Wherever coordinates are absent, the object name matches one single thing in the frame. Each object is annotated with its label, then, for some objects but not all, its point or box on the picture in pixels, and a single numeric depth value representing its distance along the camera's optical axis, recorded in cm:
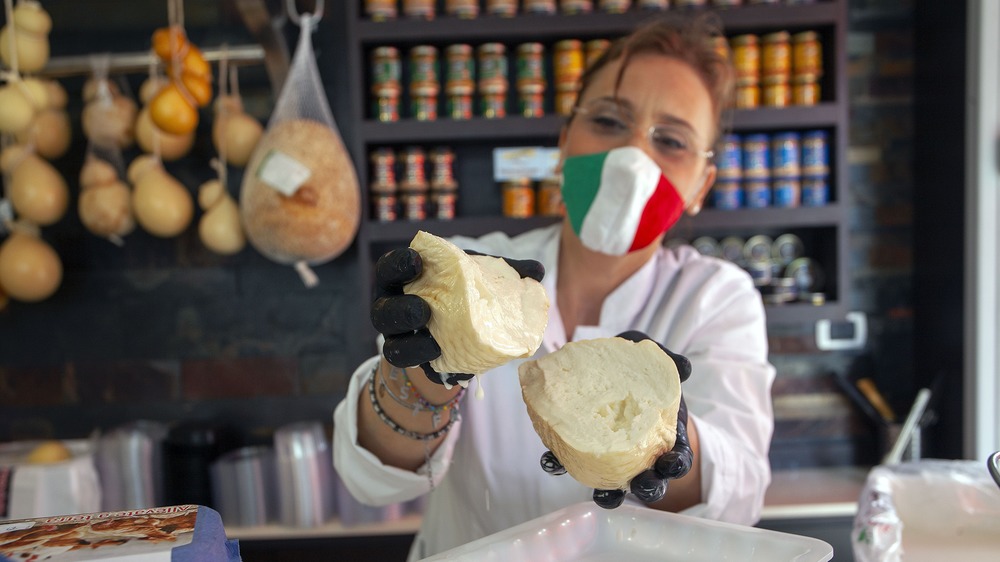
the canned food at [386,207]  210
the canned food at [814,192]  211
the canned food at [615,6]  205
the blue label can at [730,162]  209
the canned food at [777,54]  207
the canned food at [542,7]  206
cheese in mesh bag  192
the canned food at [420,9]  204
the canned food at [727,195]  211
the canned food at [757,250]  223
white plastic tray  77
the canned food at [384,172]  209
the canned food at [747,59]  208
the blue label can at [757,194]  211
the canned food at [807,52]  208
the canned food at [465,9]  206
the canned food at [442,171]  211
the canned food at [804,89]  209
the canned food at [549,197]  211
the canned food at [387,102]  209
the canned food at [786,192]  211
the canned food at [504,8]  207
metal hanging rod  218
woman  117
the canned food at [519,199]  214
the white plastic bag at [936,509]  101
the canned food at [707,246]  223
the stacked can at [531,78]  208
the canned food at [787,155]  210
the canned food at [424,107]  211
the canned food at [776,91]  209
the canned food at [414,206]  211
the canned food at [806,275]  223
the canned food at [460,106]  211
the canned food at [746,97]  208
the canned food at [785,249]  226
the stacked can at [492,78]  209
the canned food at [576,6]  205
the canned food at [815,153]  210
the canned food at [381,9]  204
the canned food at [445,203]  212
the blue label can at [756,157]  210
